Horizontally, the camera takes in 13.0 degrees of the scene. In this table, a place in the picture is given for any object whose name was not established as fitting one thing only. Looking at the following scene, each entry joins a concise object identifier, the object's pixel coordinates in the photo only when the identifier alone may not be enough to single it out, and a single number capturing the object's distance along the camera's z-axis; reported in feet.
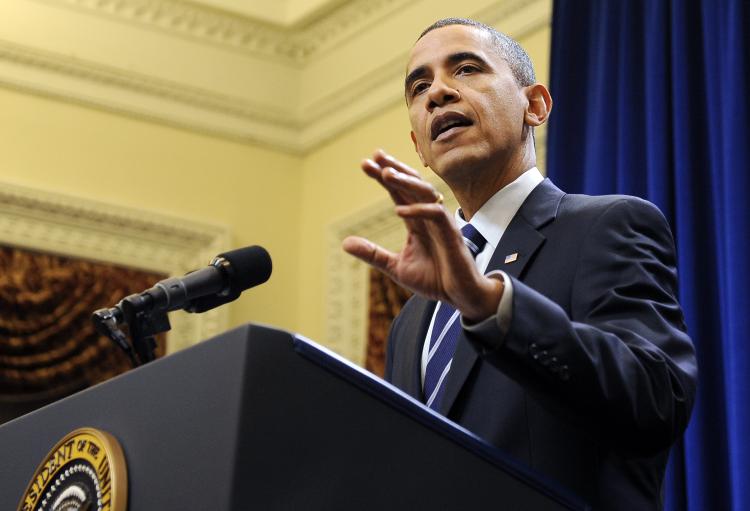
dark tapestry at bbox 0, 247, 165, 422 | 36.16
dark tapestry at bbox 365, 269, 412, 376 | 36.77
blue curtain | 24.25
